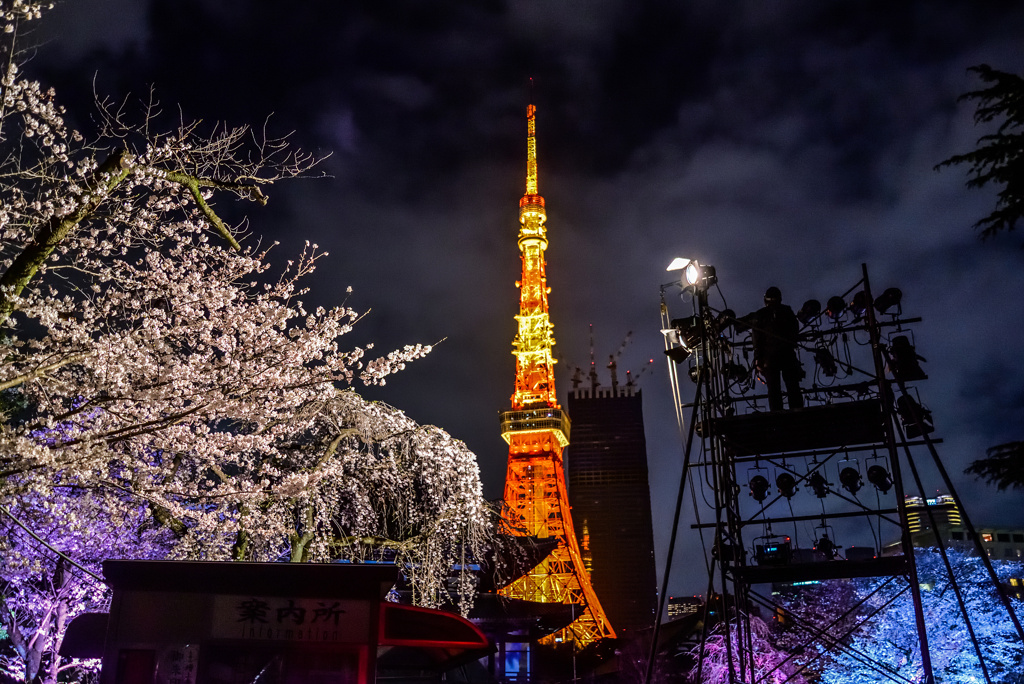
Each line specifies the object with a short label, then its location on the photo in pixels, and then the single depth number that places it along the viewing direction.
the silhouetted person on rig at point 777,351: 9.42
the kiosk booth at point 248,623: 5.15
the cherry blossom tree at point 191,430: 6.87
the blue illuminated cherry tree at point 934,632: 18.28
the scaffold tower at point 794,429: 8.23
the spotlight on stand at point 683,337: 9.80
